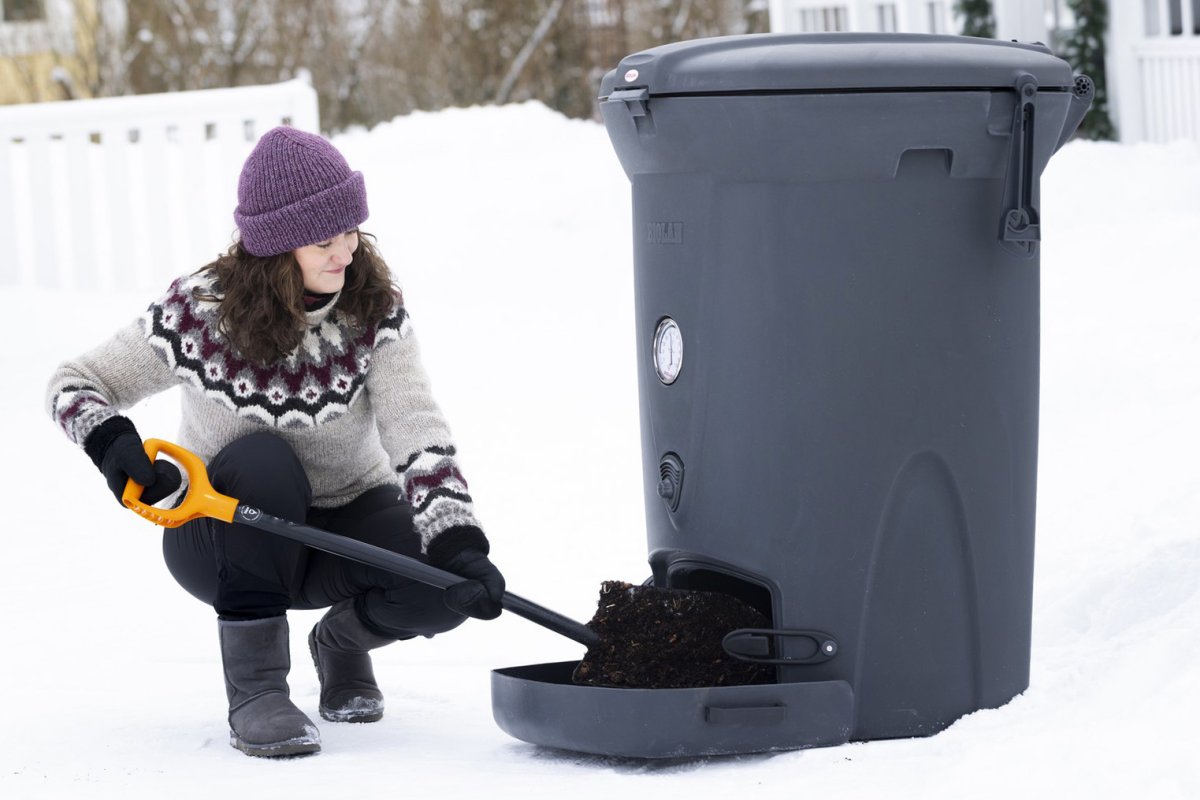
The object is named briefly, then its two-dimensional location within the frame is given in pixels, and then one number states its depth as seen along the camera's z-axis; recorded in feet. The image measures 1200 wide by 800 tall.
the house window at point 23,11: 78.59
